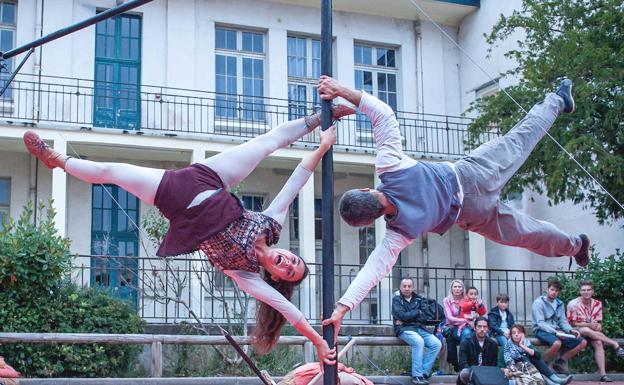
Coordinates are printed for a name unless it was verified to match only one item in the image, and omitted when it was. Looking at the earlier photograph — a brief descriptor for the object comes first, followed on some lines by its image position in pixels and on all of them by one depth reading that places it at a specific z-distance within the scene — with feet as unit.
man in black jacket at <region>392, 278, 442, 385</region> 37.83
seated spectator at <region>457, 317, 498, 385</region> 37.78
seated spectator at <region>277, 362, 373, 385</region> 20.83
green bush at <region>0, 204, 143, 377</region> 35.70
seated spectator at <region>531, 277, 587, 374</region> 40.93
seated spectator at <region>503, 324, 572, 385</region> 36.24
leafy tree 40.93
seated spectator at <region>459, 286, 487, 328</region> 39.63
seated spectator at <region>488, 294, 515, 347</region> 39.37
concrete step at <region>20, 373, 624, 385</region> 32.83
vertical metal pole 18.97
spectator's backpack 38.86
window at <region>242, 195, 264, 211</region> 57.16
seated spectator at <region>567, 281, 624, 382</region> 41.42
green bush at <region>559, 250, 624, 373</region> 43.06
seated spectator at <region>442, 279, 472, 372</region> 38.86
